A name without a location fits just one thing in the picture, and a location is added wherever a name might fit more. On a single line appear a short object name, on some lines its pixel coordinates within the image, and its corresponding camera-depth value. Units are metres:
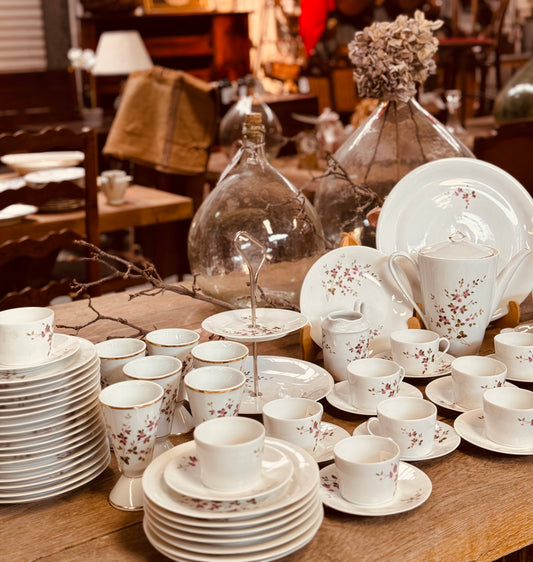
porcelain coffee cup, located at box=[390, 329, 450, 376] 1.26
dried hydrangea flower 1.65
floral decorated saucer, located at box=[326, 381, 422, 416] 1.14
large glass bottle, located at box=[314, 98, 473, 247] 1.73
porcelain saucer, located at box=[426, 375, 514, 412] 1.17
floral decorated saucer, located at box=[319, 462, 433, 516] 0.90
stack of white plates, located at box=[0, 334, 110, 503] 0.96
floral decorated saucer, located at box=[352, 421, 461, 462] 1.02
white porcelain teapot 1.31
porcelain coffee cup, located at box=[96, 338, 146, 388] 1.07
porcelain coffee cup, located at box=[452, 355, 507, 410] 1.14
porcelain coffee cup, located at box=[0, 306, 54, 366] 0.98
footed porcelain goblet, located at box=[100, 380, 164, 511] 0.91
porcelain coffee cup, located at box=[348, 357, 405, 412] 1.12
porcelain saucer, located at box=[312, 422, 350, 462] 1.02
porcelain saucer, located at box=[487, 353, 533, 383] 1.25
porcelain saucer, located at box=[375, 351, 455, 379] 1.26
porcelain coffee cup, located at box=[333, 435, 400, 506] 0.90
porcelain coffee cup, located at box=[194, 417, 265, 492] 0.81
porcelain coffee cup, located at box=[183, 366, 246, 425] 0.96
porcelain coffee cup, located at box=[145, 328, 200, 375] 1.10
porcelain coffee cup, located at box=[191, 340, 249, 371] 1.04
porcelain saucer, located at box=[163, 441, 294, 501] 0.82
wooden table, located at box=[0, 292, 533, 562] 0.86
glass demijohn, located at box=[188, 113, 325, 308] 1.53
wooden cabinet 6.86
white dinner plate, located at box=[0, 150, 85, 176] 3.00
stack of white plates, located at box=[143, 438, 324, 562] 0.80
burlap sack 3.59
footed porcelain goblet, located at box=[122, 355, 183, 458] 0.99
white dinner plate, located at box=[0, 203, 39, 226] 2.59
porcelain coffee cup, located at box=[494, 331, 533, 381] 1.25
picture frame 6.82
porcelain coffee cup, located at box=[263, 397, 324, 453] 0.98
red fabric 4.08
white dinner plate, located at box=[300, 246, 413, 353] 1.38
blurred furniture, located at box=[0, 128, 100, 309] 2.46
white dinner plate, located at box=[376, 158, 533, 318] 1.51
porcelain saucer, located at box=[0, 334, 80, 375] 0.97
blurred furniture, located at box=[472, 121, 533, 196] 3.22
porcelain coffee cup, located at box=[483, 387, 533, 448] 1.04
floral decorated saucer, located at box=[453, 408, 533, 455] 1.04
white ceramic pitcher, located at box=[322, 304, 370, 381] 1.23
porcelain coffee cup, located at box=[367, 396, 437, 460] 1.01
